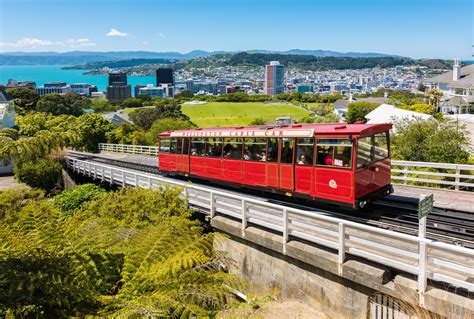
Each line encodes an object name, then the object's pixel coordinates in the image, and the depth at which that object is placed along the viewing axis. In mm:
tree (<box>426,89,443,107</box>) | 77500
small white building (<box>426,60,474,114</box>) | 59156
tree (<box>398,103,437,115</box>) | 63938
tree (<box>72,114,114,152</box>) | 54531
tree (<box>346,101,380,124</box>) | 86625
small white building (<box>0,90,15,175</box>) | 48844
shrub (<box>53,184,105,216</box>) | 21916
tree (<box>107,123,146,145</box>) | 56938
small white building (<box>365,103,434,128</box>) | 49500
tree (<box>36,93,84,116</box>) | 106125
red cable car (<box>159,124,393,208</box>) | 11906
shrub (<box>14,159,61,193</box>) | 33500
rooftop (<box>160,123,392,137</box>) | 12109
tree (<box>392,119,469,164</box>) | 19844
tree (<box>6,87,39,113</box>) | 106925
